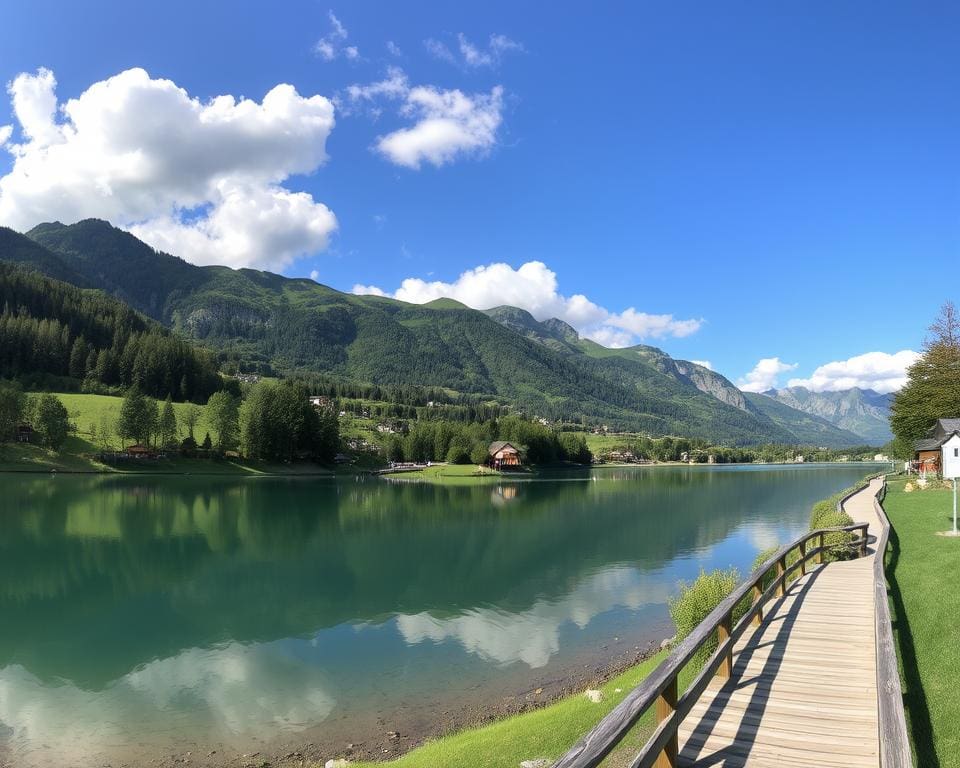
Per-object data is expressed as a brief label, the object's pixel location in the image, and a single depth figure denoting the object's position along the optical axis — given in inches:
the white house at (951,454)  1466.2
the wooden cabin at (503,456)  6289.4
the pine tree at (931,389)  2261.3
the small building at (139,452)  4633.4
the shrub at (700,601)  586.9
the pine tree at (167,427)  4845.0
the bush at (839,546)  858.8
